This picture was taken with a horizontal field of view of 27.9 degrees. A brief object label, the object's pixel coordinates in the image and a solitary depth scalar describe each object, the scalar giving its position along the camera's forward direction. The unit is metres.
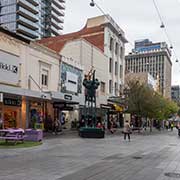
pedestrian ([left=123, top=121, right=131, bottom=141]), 29.18
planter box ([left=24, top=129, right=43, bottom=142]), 22.59
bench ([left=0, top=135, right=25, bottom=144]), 20.34
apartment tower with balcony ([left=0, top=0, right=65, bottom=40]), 109.44
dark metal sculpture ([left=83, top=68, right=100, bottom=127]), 31.61
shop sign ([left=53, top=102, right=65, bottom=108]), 37.72
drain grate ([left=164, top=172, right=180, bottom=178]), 10.70
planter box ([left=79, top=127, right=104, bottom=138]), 29.48
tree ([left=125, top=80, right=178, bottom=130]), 48.59
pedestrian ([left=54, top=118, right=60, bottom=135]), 33.47
